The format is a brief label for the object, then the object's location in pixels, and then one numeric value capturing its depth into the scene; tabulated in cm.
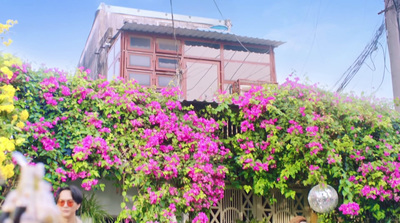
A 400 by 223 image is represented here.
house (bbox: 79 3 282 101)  1255
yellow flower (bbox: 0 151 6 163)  473
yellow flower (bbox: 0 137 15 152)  503
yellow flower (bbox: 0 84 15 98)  534
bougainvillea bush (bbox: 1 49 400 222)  679
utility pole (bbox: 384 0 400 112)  866
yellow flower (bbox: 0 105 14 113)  535
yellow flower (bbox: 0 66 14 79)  530
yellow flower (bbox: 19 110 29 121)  558
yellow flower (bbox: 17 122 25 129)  565
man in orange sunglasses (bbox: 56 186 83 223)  315
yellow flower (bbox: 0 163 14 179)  493
